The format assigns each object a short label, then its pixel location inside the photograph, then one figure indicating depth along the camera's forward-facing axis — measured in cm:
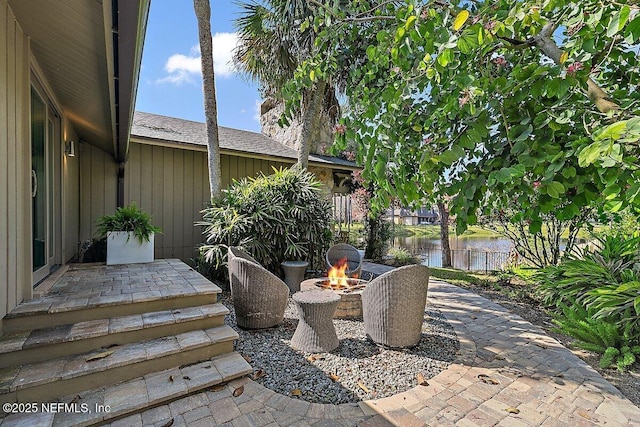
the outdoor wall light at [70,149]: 570
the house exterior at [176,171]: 757
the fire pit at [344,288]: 476
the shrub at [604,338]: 333
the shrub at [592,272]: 451
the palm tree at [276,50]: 749
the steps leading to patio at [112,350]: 238
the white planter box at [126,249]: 553
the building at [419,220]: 2769
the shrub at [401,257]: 1020
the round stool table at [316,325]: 356
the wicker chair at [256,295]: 408
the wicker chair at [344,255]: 667
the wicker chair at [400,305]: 362
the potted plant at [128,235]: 555
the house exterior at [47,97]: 254
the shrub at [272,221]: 628
